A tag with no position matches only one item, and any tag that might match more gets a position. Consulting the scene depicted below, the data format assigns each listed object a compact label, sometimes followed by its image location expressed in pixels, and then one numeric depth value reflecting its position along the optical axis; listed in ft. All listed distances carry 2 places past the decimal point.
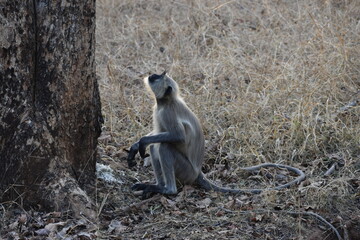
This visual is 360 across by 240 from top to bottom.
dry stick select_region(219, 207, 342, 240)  28.50
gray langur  31.60
